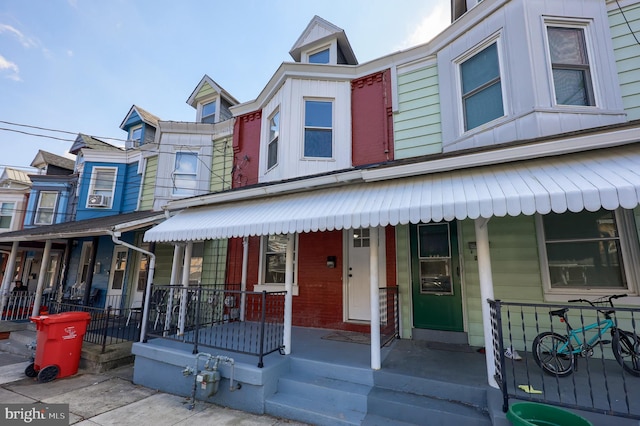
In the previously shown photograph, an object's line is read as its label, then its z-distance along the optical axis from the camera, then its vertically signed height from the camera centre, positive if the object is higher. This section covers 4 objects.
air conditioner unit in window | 11.42 +2.48
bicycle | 3.67 -0.99
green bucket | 2.41 -1.26
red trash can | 5.50 -1.64
